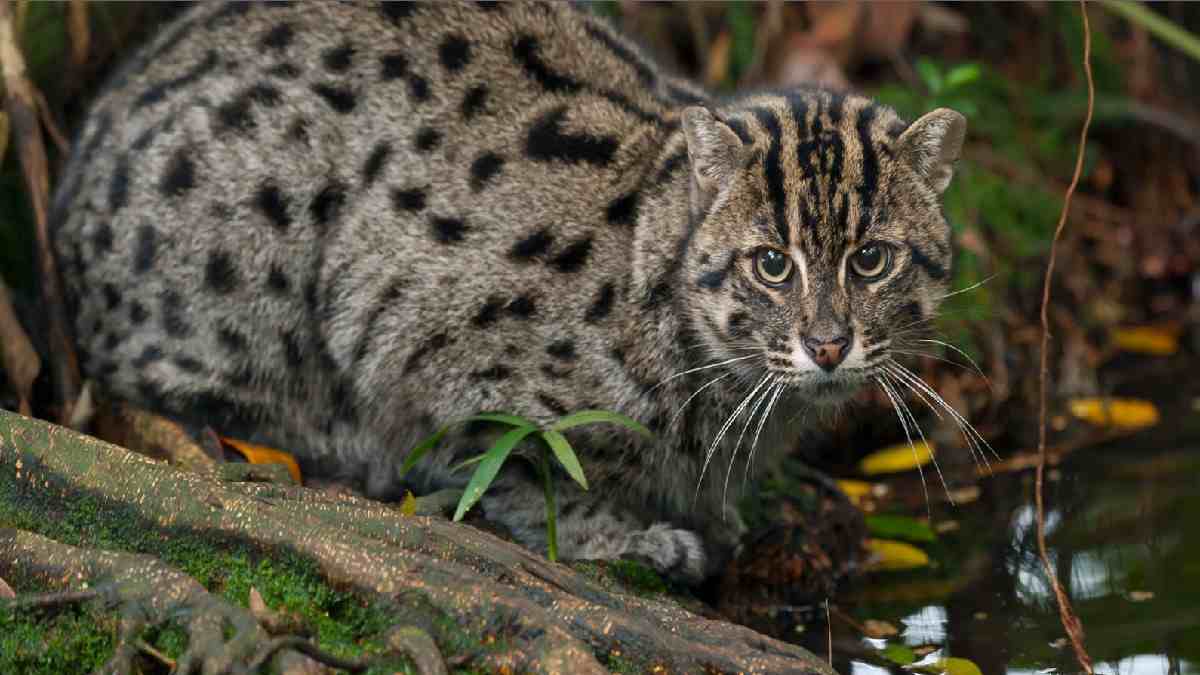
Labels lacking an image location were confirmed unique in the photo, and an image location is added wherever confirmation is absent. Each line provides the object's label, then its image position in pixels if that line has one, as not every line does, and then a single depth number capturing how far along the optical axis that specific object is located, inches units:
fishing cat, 234.1
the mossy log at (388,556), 180.4
